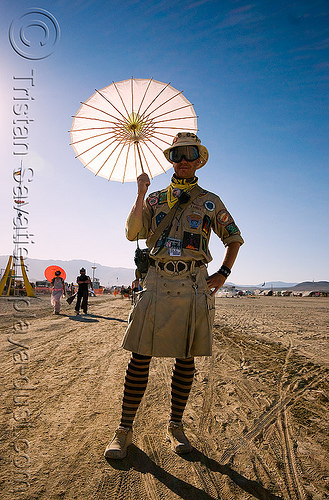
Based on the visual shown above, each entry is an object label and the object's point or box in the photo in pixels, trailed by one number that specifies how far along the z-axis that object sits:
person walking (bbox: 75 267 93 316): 12.18
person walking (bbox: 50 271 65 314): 12.40
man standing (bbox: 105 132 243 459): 2.12
